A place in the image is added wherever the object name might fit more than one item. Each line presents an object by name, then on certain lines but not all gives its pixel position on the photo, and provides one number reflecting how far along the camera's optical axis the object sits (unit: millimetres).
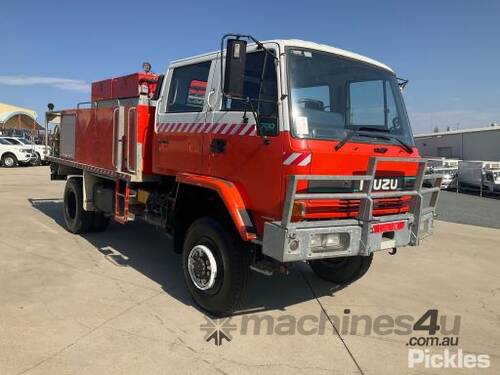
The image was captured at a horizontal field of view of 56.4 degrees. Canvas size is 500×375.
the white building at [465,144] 25031
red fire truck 3902
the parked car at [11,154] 26250
